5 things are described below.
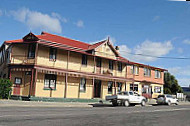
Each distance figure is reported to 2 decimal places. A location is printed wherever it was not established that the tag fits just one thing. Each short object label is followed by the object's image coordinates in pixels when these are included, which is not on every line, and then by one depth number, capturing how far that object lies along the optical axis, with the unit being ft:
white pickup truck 68.59
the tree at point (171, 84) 164.25
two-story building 73.61
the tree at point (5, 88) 65.98
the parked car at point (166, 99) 84.95
